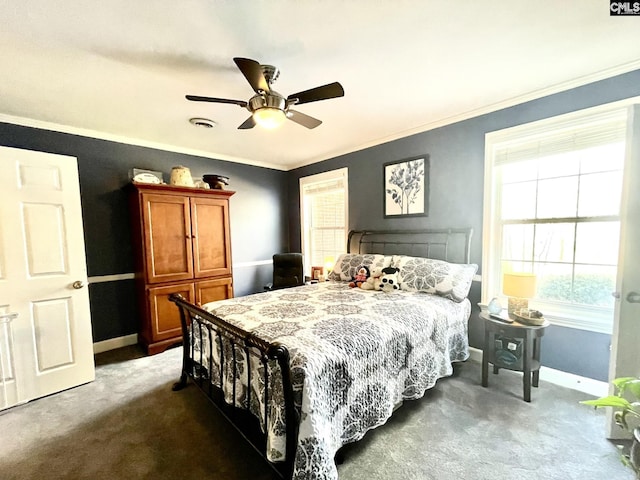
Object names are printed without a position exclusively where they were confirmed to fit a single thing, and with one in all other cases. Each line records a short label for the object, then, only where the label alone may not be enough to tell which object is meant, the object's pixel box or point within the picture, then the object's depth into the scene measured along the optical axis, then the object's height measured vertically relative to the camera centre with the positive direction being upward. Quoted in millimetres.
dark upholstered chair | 4027 -711
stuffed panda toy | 2775 -609
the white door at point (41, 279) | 2182 -447
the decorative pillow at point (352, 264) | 3097 -490
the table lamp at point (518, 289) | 2156 -556
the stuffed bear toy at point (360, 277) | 2984 -614
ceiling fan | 1702 +836
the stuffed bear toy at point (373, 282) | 2854 -634
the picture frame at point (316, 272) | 4304 -789
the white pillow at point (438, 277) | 2523 -542
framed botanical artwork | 3178 +418
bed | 1315 -821
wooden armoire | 3064 -326
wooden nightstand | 2111 -1066
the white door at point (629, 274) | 1626 -338
